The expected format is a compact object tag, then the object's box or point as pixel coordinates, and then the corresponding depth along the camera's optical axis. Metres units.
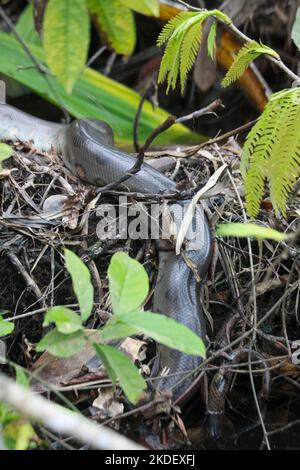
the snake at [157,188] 2.47
